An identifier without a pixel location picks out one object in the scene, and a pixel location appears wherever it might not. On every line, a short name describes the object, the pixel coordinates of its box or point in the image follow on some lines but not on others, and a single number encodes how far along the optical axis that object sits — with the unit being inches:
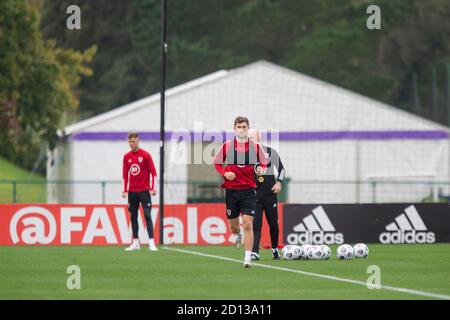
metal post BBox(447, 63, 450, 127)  2358.4
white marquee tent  1560.0
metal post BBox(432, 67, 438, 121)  2282.9
